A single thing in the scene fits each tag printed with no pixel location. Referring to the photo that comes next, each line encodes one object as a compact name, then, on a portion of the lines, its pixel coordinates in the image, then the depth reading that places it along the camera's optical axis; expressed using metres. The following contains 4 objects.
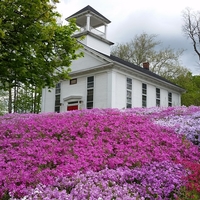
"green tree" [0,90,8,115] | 41.73
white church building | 21.73
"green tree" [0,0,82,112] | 10.62
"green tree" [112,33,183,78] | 41.31
